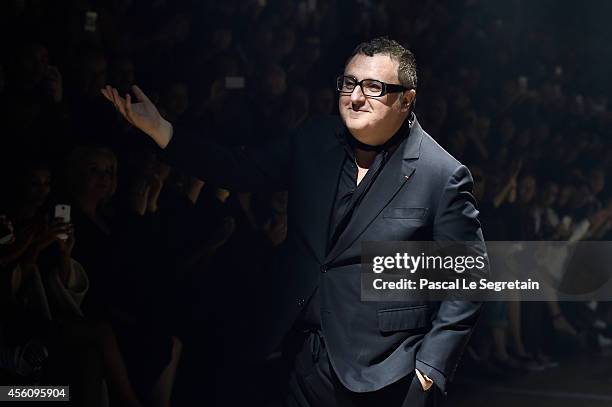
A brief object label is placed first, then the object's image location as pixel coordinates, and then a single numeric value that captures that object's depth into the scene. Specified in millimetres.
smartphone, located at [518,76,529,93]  7508
